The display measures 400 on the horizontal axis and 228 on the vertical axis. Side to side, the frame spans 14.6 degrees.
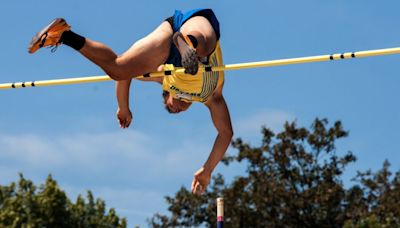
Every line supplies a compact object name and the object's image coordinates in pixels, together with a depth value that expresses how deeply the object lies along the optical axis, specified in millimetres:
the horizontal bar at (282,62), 15969
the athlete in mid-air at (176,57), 15457
